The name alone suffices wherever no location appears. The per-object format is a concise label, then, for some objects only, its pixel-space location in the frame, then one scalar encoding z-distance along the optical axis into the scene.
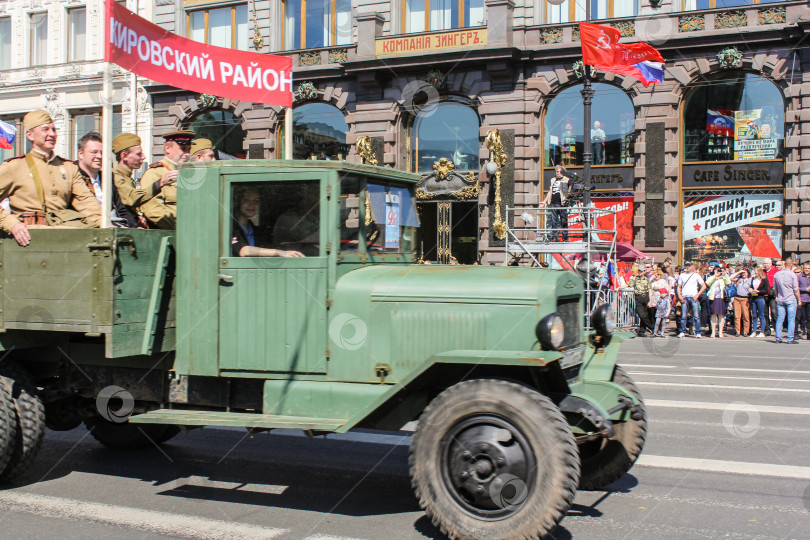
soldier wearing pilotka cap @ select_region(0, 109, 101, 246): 6.71
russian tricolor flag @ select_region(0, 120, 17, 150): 25.05
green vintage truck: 4.92
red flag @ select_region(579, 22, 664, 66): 21.25
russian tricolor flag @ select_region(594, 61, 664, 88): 21.62
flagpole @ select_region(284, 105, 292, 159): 6.76
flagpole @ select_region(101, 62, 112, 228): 6.18
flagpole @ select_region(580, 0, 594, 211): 20.64
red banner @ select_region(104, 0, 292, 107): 6.57
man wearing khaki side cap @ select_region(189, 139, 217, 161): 7.76
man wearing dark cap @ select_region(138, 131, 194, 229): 6.70
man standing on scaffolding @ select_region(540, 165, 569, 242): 20.19
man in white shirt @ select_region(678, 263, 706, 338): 20.73
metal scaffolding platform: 17.90
